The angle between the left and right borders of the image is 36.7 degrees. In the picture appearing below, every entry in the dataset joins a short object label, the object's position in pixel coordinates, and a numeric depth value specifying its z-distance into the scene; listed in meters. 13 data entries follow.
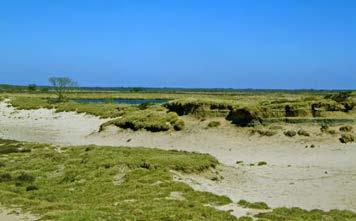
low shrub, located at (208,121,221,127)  44.99
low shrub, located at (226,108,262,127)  42.81
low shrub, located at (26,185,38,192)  24.85
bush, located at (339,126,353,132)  39.15
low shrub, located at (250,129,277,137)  40.55
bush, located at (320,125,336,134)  39.00
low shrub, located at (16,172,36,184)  26.78
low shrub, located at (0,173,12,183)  27.26
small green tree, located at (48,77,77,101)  115.31
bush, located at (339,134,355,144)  37.28
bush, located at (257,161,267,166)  33.50
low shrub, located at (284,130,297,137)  39.62
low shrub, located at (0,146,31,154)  39.03
